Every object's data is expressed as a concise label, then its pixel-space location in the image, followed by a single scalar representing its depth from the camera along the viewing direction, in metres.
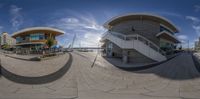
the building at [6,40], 26.98
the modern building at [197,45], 32.39
